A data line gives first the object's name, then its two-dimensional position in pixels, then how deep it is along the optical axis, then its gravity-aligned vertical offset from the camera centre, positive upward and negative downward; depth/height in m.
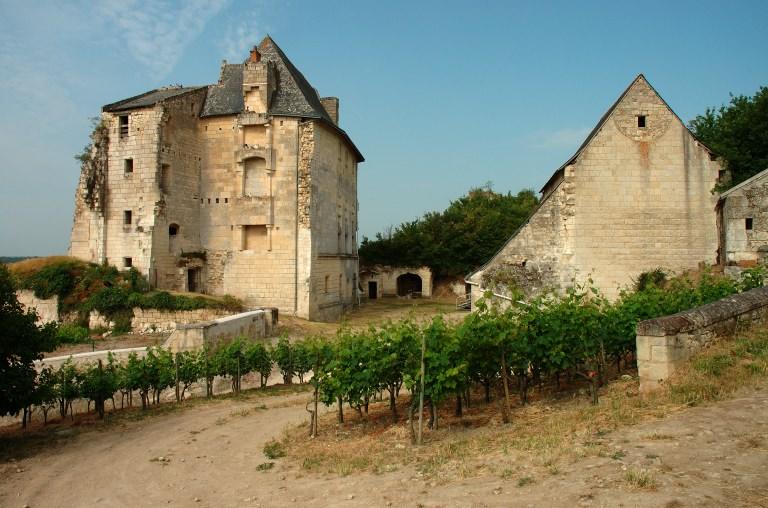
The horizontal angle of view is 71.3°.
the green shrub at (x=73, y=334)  19.88 -1.92
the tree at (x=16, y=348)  9.23 -1.15
